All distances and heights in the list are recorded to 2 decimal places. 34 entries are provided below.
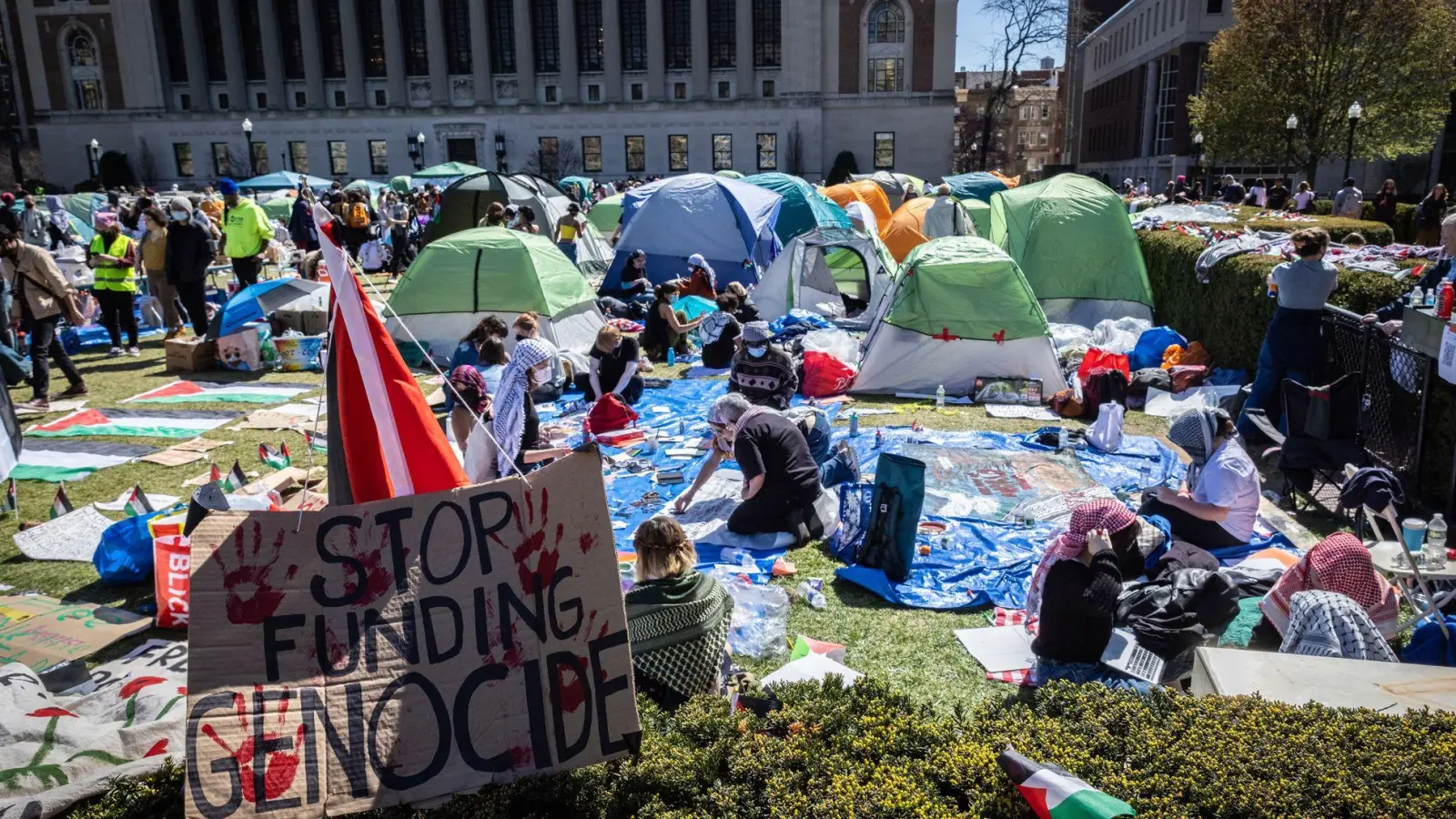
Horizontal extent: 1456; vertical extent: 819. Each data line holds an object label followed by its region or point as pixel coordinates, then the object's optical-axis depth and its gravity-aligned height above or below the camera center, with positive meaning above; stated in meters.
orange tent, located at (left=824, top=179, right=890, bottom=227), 22.70 -0.43
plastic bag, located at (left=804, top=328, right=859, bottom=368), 11.17 -1.91
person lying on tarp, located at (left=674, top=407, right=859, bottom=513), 7.14 -2.05
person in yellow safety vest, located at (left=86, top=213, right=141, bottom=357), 11.39 -0.93
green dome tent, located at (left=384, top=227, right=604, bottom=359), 11.35 -1.23
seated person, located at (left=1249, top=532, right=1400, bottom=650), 4.25 -1.80
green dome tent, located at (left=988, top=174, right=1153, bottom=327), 12.75 -1.07
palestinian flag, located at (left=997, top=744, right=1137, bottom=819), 2.71 -1.75
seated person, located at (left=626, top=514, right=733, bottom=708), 4.07 -1.85
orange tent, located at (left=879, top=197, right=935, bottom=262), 17.38 -0.97
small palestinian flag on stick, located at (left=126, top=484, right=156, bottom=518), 6.40 -2.07
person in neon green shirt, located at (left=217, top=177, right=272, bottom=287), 13.48 -0.68
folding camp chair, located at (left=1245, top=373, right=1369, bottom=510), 6.77 -1.87
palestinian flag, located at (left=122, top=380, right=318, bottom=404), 10.20 -2.19
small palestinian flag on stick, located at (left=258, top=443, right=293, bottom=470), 7.66 -2.18
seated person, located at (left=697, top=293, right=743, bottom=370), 11.44 -1.88
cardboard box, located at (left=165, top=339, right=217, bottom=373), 11.35 -1.93
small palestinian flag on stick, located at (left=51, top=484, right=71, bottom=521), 6.65 -2.16
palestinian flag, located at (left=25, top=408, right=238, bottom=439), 8.93 -2.21
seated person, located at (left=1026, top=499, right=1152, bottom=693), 4.17 -1.82
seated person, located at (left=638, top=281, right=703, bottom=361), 12.13 -1.83
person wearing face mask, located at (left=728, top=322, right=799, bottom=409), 8.47 -1.68
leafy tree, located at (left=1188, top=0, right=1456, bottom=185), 29.06 +3.05
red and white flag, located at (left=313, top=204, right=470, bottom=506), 3.55 -0.86
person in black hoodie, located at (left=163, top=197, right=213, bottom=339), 11.55 -0.72
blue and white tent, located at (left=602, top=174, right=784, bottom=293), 15.58 -0.82
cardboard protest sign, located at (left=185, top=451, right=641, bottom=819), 2.79 -1.38
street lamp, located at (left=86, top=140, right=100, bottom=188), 47.01 +1.41
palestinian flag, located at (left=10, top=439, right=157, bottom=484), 7.79 -2.24
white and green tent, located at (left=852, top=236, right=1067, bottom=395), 9.94 -1.52
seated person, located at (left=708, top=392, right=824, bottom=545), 6.21 -1.86
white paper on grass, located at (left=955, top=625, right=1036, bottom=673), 4.88 -2.41
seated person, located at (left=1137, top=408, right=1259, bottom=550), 5.48 -1.82
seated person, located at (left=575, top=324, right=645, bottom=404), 9.48 -1.79
